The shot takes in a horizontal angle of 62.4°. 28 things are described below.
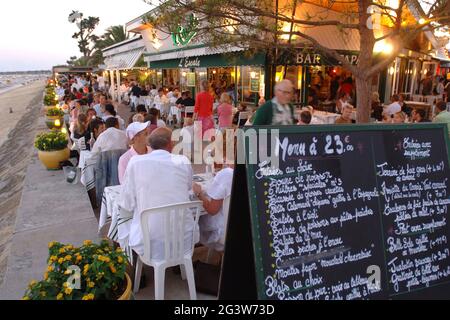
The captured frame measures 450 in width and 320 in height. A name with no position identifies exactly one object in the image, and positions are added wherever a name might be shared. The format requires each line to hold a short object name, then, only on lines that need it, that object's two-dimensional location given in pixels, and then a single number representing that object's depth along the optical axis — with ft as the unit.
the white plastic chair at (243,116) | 34.95
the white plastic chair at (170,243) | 9.63
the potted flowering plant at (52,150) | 22.63
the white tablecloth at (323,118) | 29.22
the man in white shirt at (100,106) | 28.82
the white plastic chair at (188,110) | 36.55
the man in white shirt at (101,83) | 96.37
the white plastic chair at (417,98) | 51.06
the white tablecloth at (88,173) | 17.53
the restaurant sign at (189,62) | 49.40
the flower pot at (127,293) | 7.91
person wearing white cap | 14.43
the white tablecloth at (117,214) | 11.61
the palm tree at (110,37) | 156.15
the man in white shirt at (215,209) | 10.82
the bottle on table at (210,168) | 14.27
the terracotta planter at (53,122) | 33.70
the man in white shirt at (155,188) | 9.96
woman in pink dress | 28.89
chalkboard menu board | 7.15
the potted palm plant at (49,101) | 48.67
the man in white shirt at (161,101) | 46.42
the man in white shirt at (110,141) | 17.21
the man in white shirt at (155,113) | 22.33
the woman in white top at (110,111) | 23.53
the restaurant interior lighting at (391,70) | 49.97
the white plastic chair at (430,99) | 48.61
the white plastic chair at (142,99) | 55.41
